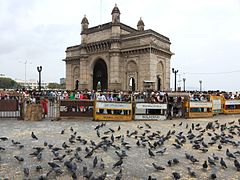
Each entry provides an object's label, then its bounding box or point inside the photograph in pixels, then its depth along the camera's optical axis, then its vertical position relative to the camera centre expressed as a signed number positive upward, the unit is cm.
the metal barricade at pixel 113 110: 1285 -93
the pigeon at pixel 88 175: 422 -150
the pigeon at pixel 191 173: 482 -169
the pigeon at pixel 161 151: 623 -157
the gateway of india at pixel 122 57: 3412 +612
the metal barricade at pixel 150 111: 1345 -102
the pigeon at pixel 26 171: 447 -152
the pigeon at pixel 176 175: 436 -157
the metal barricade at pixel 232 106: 1798 -100
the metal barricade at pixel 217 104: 1688 -76
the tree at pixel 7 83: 9708 +505
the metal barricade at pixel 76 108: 1277 -79
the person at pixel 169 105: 1470 -75
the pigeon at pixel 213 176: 465 -168
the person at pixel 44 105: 1355 -64
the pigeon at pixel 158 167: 494 -160
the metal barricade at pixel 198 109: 1505 -102
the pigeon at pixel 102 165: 506 -158
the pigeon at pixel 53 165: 466 -145
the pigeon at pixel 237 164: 514 -160
